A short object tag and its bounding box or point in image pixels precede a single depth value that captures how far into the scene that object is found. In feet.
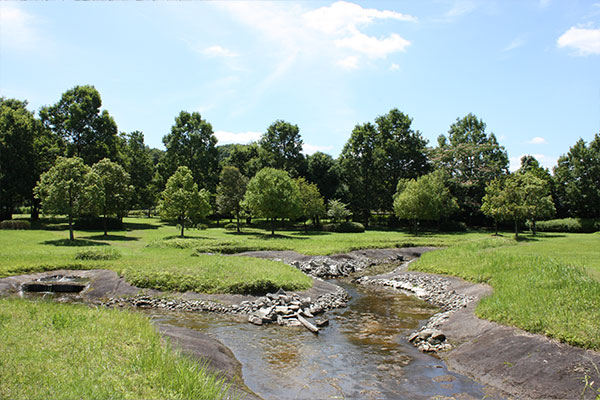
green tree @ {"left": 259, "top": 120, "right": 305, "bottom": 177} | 225.76
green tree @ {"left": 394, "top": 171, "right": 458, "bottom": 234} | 168.45
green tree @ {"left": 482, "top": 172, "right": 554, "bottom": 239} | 152.00
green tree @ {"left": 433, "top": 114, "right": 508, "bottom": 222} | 214.07
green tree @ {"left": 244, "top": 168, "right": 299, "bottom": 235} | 155.53
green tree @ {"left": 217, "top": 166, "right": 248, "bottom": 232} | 176.86
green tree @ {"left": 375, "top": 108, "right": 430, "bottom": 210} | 213.05
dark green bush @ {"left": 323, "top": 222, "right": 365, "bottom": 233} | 180.24
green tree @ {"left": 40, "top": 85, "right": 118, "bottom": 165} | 176.86
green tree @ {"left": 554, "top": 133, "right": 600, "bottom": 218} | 187.44
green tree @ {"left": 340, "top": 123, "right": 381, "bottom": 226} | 216.13
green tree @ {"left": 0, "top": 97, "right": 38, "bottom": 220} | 151.94
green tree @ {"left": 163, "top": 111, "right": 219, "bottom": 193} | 213.05
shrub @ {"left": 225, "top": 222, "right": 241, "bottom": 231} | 183.54
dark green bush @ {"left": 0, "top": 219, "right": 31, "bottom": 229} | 134.62
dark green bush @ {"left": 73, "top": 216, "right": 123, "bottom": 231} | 154.30
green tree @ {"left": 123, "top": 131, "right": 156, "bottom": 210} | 195.42
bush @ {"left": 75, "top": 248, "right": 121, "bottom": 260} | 77.61
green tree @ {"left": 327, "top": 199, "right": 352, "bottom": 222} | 186.19
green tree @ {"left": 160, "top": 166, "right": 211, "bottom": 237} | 137.18
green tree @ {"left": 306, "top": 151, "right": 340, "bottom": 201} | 231.91
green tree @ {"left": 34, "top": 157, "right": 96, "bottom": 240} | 113.60
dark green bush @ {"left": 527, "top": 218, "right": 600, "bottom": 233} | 178.40
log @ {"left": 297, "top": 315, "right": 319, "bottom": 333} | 45.47
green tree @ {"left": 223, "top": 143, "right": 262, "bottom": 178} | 249.14
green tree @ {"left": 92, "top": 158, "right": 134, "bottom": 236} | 141.69
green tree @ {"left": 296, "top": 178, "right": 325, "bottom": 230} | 182.91
